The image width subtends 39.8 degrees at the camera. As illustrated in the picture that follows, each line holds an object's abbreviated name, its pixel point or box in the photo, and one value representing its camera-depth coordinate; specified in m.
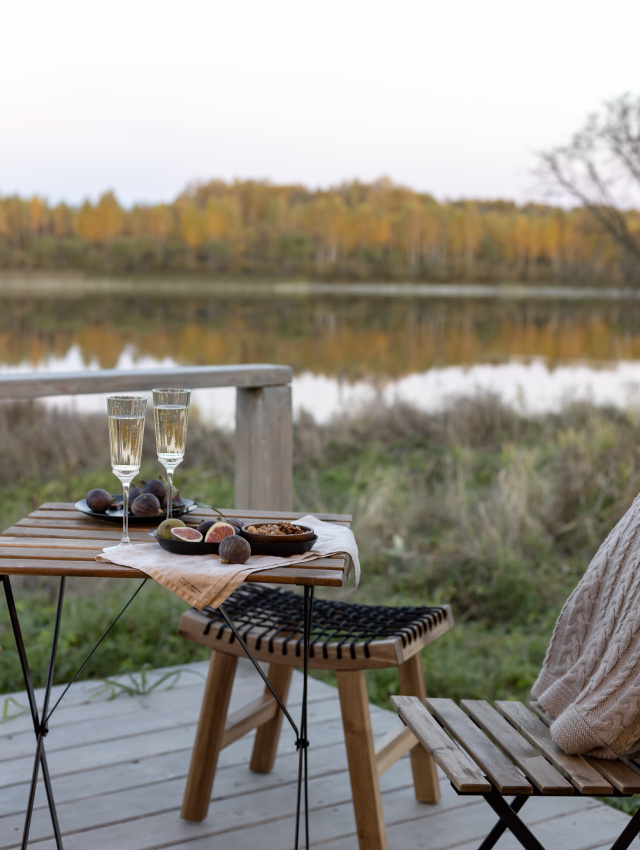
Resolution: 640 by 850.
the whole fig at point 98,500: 1.80
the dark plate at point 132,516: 1.74
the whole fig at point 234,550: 1.44
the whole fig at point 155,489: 1.81
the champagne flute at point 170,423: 1.56
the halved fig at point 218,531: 1.53
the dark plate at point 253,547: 1.51
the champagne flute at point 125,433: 1.51
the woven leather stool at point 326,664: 1.79
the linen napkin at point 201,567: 1.37
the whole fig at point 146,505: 1.74
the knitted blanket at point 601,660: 1.35
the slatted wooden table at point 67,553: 1.41
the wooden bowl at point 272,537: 1.52
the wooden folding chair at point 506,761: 1.26
